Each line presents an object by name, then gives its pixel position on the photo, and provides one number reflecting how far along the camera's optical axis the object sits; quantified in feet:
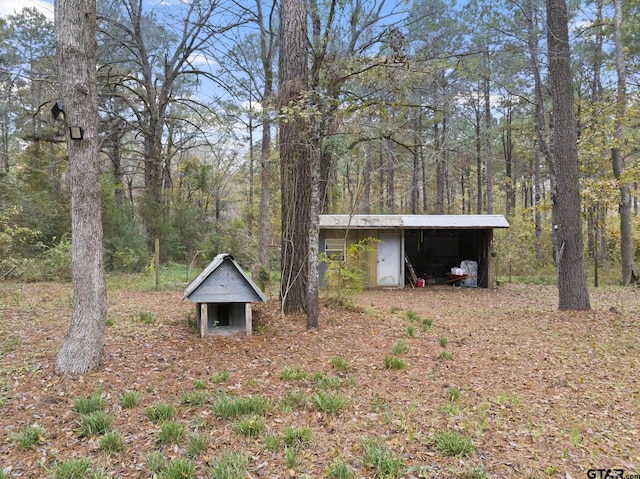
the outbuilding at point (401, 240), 41.75
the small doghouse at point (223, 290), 17.60
